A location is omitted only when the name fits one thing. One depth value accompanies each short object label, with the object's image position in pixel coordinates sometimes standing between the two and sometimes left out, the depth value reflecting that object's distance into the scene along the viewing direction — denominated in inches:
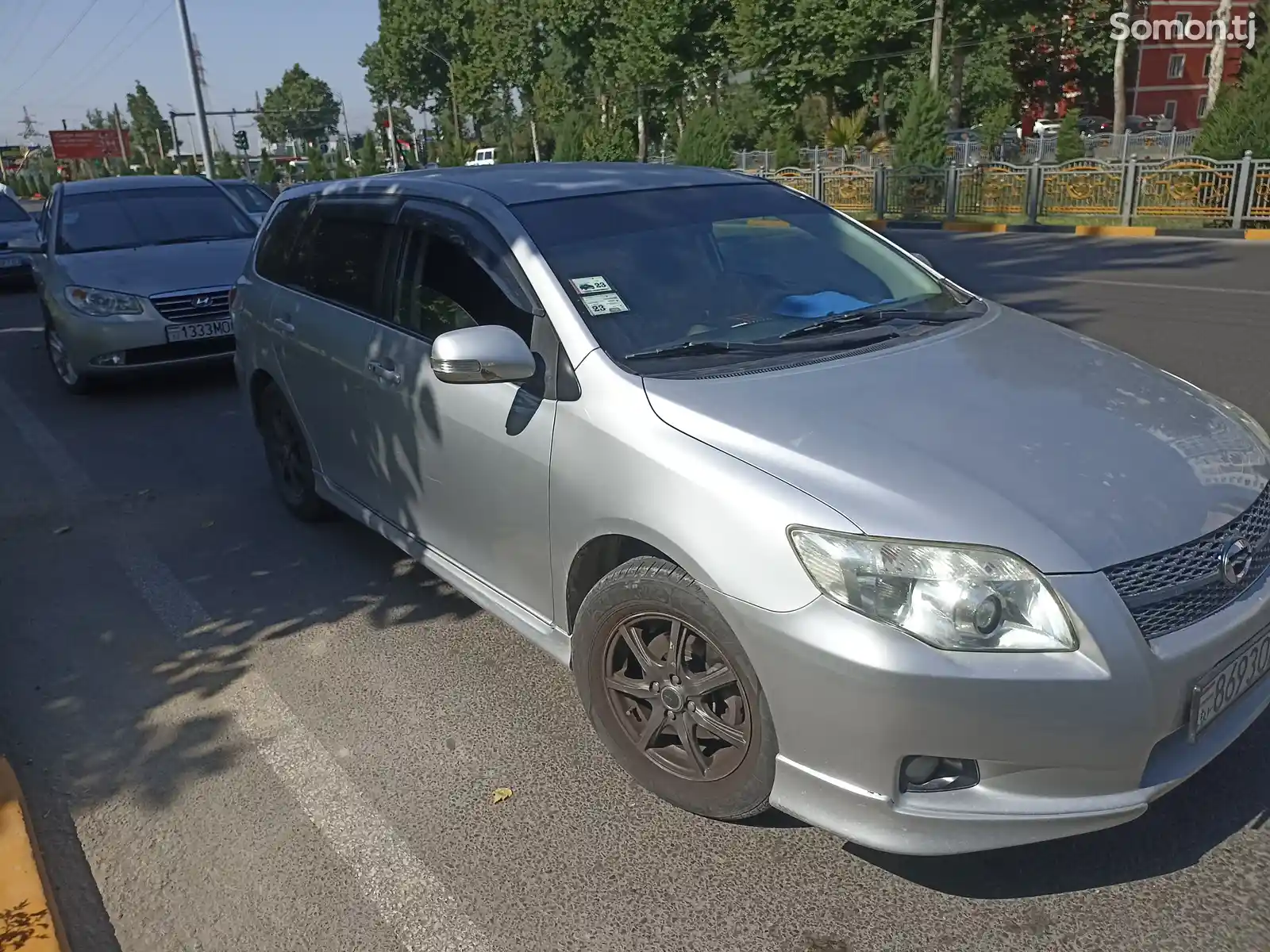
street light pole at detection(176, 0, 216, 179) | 992.2
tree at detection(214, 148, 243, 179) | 2149.1
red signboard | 3334.2
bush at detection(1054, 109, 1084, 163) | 900.0
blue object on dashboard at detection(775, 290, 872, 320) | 131.6
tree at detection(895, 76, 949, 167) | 926.4
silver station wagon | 86.4
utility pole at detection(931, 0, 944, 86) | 1346.0
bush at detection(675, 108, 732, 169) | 1199.6
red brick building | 2317.9
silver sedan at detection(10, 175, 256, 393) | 304.5
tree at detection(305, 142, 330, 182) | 2027.6
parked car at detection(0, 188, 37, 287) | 599.2
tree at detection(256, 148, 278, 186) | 2049.7
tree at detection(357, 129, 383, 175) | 1977.4
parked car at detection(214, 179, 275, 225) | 601.3
